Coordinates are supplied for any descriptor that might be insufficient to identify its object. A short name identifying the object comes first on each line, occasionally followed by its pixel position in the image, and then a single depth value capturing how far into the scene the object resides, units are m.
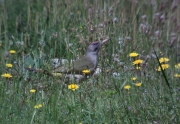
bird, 13.23
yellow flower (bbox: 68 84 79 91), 10.91
